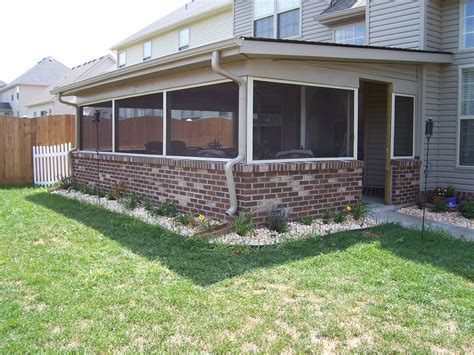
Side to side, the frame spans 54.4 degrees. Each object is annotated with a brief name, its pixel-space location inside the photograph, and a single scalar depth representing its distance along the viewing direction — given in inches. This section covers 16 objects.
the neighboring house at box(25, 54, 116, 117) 1100.0
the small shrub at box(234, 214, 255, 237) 240.5
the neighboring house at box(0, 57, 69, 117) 1450.5
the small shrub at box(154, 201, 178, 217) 300.7
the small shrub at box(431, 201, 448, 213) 328.8
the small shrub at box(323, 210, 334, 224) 276.8
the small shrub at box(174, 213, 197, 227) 269.1
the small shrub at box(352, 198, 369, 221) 287.8
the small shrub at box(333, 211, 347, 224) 279.3
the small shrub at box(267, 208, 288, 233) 251.2
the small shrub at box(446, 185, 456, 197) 341.4
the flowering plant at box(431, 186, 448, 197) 344.2
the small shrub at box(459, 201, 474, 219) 308.2
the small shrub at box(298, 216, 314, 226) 267.3
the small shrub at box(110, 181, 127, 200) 367.6
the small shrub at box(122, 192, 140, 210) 328.5
